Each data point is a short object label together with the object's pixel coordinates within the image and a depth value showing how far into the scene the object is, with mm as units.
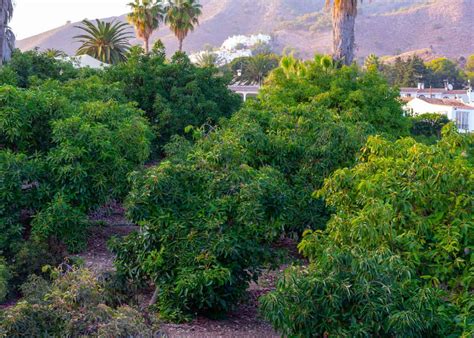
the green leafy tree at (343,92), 18234
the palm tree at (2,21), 18938
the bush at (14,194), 10812
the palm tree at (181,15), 48594
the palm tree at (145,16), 48281
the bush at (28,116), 11469
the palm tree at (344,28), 21953
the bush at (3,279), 8648
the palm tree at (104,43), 50906
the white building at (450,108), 49719
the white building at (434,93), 66438
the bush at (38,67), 21484
